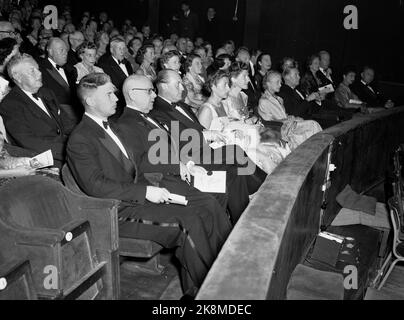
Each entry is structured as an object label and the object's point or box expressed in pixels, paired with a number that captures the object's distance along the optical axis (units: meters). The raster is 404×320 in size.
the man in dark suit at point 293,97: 6.56
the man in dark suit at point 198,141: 3.72
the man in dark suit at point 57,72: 5.53
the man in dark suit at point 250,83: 7.28
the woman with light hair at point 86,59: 6.09
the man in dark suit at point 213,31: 13.18
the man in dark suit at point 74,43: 7.32
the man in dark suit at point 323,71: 8.58
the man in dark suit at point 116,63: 6.86
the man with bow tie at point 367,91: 8.92
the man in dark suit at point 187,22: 12.44
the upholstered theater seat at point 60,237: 2.07
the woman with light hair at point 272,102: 5.69
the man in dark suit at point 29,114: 3.63
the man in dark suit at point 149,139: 3.31
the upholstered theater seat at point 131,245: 2.71
